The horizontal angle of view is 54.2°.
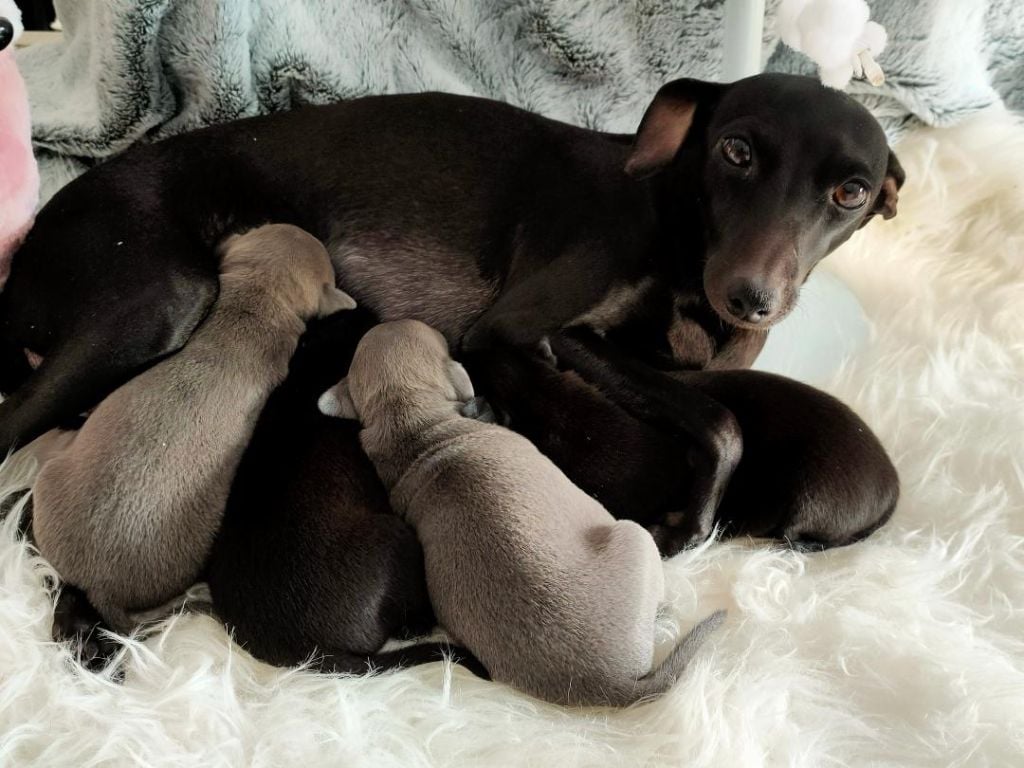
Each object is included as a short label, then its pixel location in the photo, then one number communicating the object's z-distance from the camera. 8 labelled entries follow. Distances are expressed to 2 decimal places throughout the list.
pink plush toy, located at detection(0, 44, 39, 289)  0.49
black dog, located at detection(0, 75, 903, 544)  0.45
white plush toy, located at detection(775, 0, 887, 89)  0.47
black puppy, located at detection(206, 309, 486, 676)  0.36
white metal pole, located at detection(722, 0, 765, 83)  0.53
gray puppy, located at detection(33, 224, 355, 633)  0.38
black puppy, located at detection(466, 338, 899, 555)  0.42
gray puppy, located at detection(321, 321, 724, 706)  0.34
